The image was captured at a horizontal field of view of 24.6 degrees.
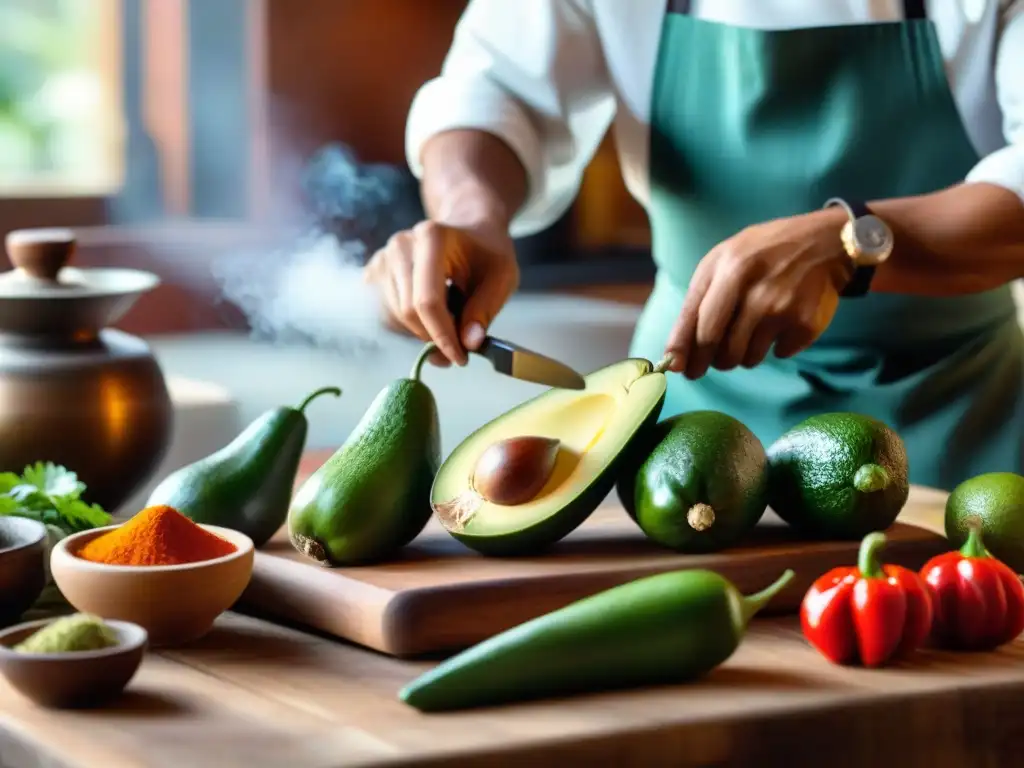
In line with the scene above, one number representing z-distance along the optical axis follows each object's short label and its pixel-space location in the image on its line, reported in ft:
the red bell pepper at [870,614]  3.75
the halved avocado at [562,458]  4.05
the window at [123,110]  8.38
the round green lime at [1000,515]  4.21
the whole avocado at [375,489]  4.02
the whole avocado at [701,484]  4.03
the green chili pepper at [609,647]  3.55
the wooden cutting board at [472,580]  3.86
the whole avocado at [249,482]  4.18
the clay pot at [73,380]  4.64
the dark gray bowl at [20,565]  3.82
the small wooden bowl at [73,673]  3.49
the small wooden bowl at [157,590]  3.74
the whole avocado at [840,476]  4.13
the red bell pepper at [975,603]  3.86
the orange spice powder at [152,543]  3.81
